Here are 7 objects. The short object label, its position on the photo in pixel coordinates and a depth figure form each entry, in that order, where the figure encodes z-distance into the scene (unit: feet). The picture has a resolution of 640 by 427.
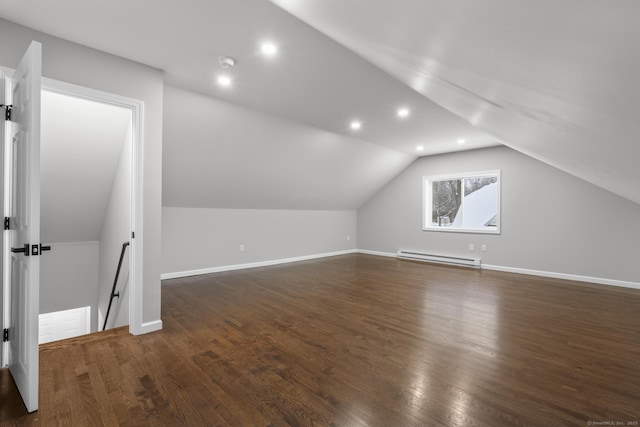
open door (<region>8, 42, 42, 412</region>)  5.46
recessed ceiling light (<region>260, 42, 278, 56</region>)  7.97
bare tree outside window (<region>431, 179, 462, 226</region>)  21.89
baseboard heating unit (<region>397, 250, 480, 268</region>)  20.11
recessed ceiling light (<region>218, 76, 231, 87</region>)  10.17
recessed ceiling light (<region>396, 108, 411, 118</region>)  13.07
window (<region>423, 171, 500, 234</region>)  20.02
